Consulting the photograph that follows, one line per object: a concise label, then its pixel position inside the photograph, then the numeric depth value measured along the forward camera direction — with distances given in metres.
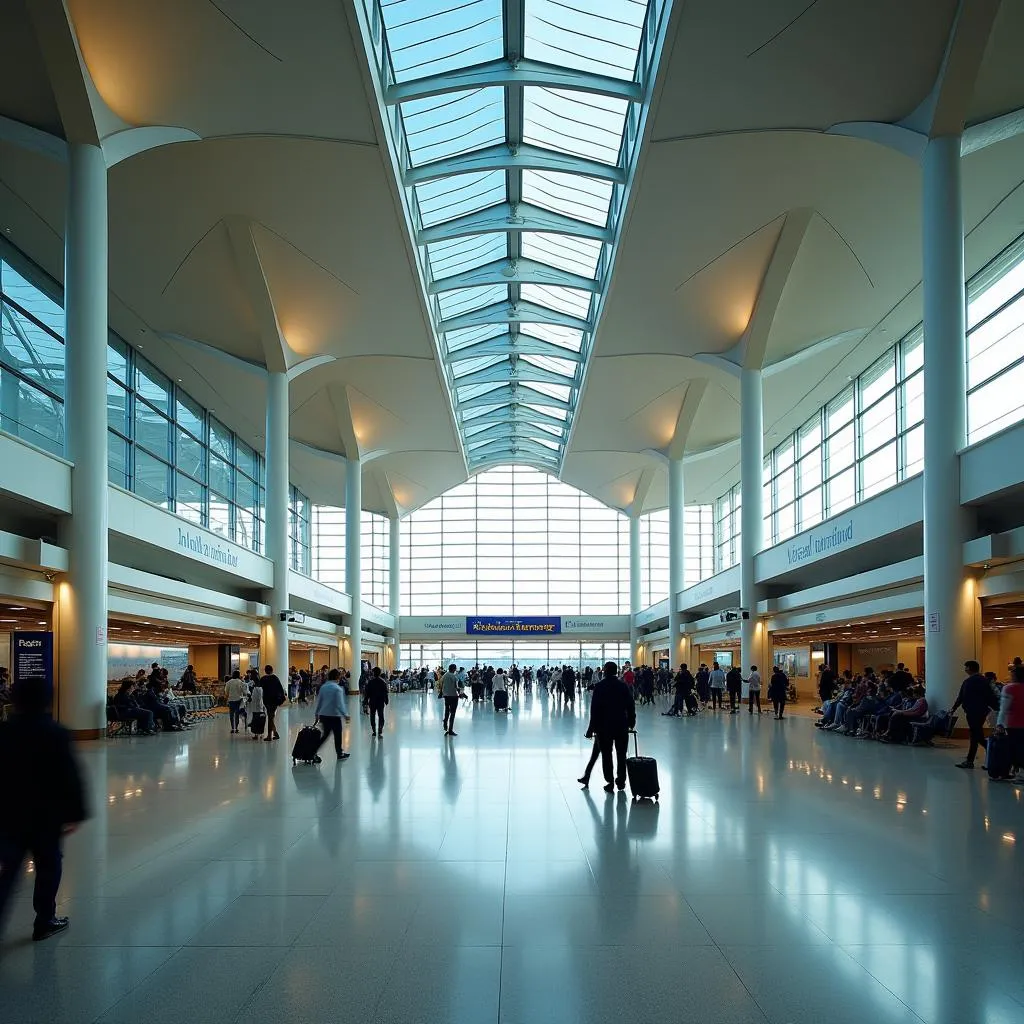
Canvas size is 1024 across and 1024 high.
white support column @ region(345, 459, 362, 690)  37.12
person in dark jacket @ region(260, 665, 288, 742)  15.41
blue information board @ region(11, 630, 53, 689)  14.20
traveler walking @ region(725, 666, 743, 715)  25.62
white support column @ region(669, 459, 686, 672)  37.94
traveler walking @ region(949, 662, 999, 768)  11.74
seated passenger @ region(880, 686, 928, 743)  14.57
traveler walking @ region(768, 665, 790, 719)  21.16
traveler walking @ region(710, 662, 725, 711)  26.28
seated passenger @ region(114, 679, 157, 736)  17.33
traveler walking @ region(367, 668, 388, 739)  16.62
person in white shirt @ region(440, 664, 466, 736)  17.34
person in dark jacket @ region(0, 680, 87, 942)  4.29
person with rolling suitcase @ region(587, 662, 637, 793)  9.40
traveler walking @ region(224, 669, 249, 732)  18.09
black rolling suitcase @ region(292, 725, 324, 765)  12.27
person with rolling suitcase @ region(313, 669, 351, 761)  12.96
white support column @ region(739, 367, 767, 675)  26.45
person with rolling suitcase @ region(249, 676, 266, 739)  16.16
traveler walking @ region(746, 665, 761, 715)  23.53
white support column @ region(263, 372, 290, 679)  26.23
